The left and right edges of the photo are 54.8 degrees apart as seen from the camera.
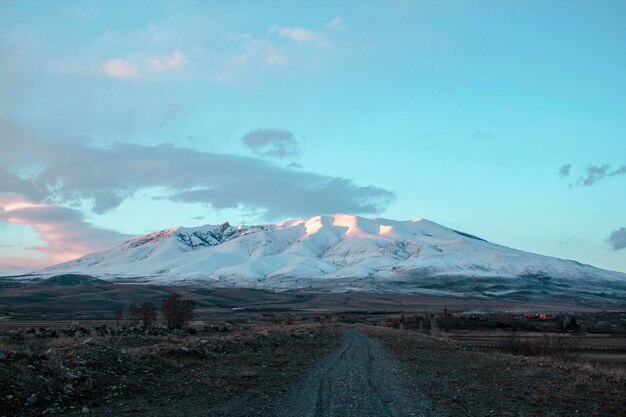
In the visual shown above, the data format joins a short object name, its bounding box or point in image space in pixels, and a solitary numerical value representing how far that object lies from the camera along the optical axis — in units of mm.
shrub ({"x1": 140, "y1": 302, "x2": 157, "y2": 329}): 54688
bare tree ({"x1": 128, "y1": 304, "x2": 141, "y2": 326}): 63206
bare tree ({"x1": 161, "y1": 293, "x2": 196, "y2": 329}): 53906
